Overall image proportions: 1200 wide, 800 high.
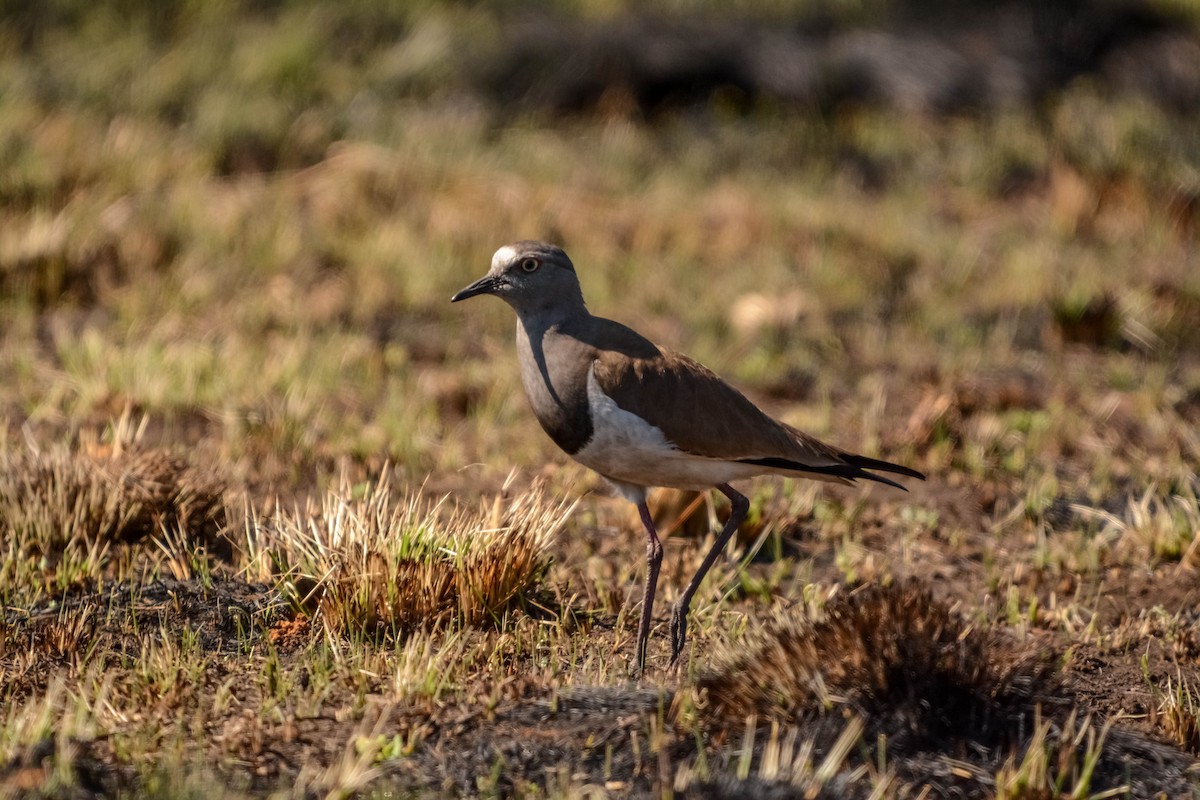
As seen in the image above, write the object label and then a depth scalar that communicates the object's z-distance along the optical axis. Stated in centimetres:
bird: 883
